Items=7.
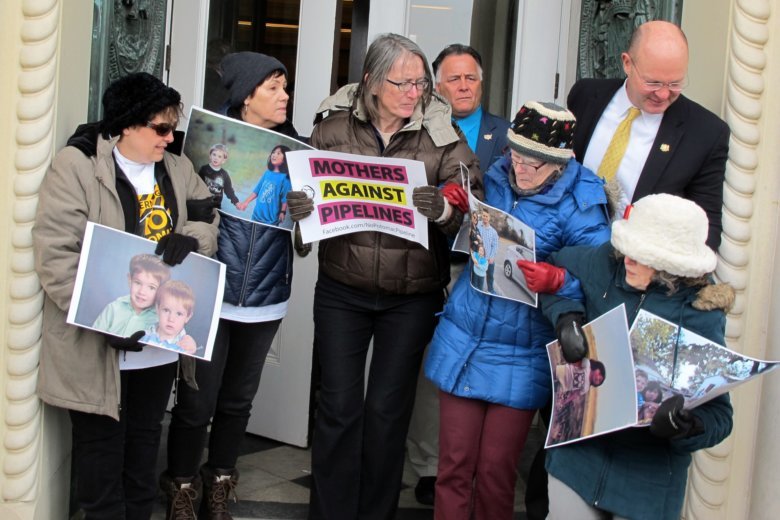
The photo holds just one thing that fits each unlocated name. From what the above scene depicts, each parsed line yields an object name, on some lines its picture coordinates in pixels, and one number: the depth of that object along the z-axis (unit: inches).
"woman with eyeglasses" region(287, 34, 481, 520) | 150.9
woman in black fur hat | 135.3
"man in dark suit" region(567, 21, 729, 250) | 138.3
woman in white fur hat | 111.4
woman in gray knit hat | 155.2
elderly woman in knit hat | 135.2
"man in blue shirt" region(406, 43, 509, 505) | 173.3
